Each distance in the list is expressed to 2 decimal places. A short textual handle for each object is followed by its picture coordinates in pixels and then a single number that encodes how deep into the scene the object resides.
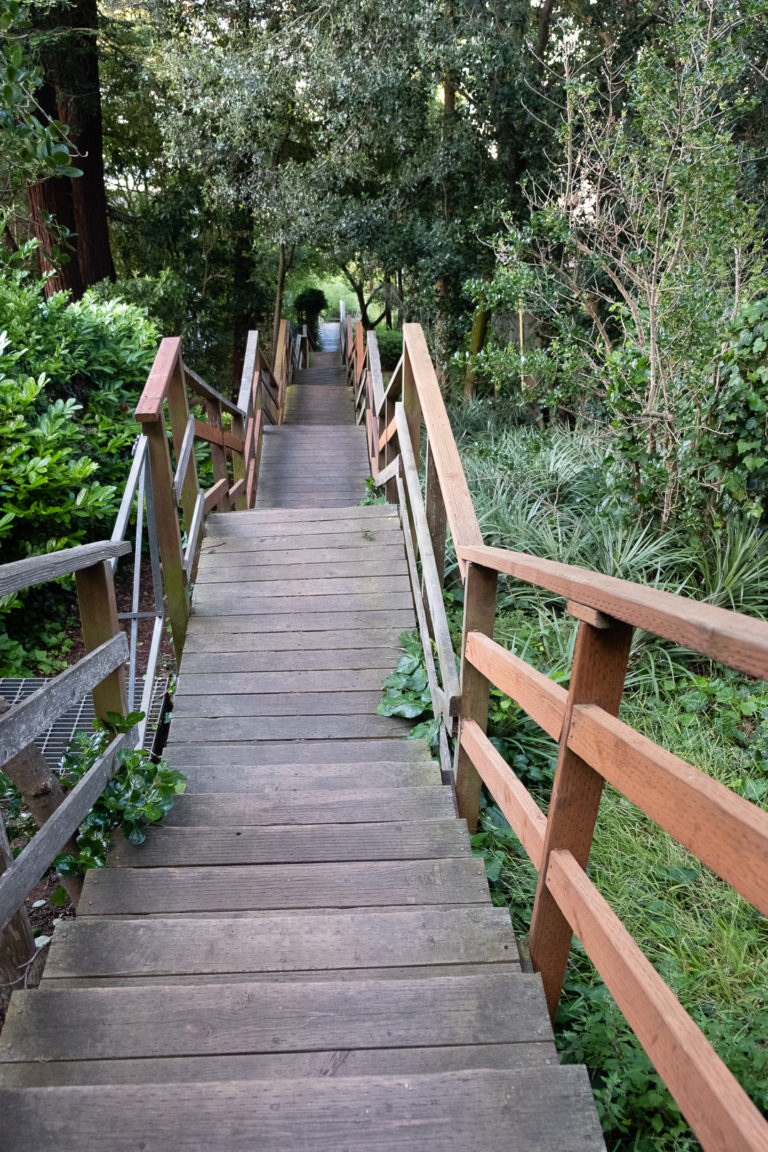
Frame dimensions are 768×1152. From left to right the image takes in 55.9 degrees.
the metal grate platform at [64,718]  3.48
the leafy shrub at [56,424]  3.85
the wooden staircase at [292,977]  1.17
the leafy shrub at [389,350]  17.72
